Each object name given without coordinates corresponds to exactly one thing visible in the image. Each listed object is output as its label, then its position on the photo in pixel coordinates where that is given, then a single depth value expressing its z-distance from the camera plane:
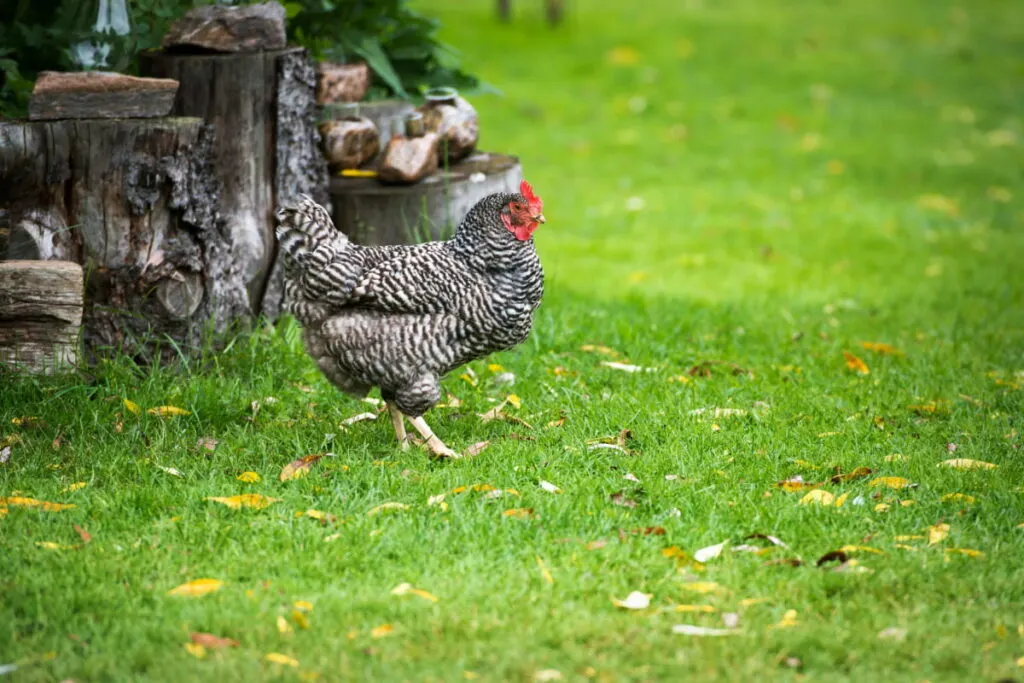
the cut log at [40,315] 11.17
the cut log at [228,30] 13.13
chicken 10.59
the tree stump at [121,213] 11.80
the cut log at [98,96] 11.82
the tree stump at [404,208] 14.48
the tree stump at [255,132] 13.18
